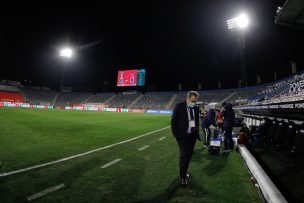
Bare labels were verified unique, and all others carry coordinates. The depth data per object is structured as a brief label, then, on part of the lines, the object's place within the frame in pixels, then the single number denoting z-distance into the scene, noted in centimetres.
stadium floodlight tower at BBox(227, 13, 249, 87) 2782
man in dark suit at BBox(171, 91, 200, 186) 474
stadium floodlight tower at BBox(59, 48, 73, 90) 6018
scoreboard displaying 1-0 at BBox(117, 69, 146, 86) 6266
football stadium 401
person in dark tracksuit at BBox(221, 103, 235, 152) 849
